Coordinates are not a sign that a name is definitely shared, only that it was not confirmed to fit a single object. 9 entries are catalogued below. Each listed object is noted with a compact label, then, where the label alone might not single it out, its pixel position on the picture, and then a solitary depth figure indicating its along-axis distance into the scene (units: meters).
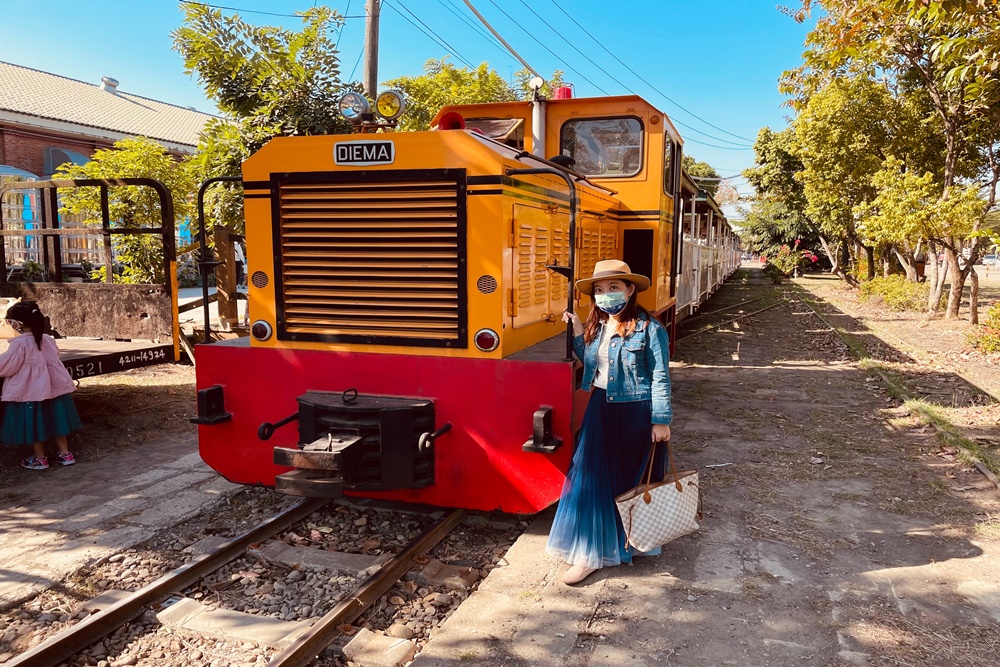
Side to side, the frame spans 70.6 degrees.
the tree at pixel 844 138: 16.52
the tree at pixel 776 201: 28.72
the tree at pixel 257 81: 8.11
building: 19.28
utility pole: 9.81
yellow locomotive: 3.97
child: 5.61
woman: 3.70
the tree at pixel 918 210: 12.31
